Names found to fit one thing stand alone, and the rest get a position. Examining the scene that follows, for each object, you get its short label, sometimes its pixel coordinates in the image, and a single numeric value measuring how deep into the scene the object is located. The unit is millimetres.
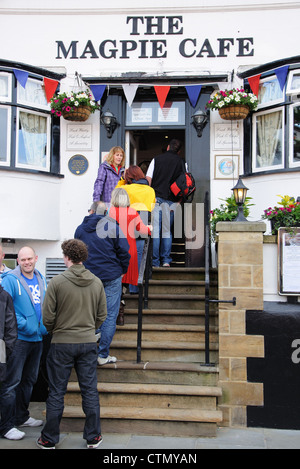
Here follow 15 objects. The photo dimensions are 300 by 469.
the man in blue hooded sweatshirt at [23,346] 4723
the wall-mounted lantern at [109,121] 7793
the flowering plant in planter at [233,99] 7297
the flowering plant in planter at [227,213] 6242
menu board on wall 5395
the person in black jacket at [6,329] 4359
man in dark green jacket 4367
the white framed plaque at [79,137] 7957
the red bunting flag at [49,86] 7746
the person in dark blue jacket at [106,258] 5320
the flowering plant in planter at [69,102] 7484
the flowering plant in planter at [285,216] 5543
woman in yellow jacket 6561
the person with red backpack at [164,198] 7121
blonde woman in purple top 7242
